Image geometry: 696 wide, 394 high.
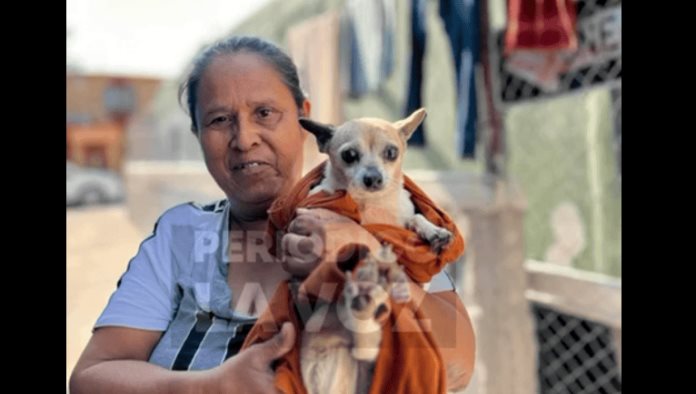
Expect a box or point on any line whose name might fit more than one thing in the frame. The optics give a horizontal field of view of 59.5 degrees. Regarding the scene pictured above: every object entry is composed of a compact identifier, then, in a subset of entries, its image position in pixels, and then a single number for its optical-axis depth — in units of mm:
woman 692
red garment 2047
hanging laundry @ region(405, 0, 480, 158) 1860
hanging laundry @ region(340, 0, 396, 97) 2238
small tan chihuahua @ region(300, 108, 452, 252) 639
